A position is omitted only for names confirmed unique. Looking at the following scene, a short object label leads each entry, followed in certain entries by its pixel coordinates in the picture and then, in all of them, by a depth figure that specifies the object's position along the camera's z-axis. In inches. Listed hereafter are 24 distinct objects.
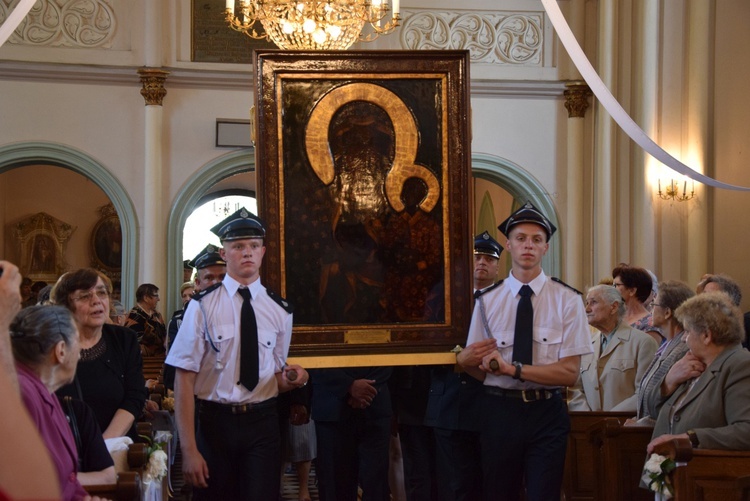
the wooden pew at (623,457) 215.8
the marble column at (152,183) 509.7
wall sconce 447.8
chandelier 372.5
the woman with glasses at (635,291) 288.0
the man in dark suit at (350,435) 231.1
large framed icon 218.4
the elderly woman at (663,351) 210.2
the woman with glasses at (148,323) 390.9
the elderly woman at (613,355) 253.3
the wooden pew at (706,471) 183.0
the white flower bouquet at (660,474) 189.5
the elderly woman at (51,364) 124.0
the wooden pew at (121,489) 151.6
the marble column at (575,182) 532.7
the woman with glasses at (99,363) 193.8
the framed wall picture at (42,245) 746.2
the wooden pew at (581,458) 240.4
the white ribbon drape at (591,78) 263.7
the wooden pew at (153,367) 352.1
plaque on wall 524.1
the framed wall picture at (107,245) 771.4
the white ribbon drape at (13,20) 267.1
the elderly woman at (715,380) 186.4
